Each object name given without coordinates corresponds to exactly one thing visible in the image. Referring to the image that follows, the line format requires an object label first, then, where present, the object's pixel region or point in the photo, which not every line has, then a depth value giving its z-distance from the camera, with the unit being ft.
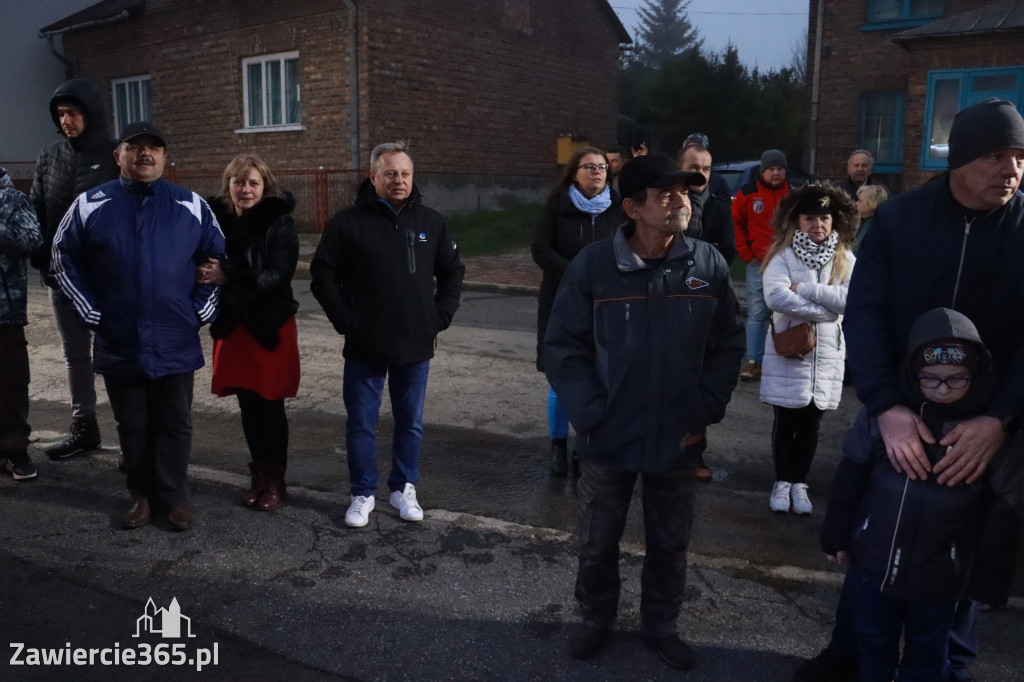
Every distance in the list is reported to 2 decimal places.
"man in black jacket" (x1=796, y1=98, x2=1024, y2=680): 8.64
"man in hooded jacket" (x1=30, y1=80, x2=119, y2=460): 16.19
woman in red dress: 14.65
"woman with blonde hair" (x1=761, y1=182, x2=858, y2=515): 14.67
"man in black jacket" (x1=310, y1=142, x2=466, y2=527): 14.16
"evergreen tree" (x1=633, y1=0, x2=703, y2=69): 208.64
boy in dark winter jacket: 8.76
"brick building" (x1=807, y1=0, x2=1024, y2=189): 52.90
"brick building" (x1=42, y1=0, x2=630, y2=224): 59.72
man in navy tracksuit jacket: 13.89
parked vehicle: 54.27
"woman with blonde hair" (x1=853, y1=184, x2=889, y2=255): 23.07
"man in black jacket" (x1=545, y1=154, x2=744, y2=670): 10.22
